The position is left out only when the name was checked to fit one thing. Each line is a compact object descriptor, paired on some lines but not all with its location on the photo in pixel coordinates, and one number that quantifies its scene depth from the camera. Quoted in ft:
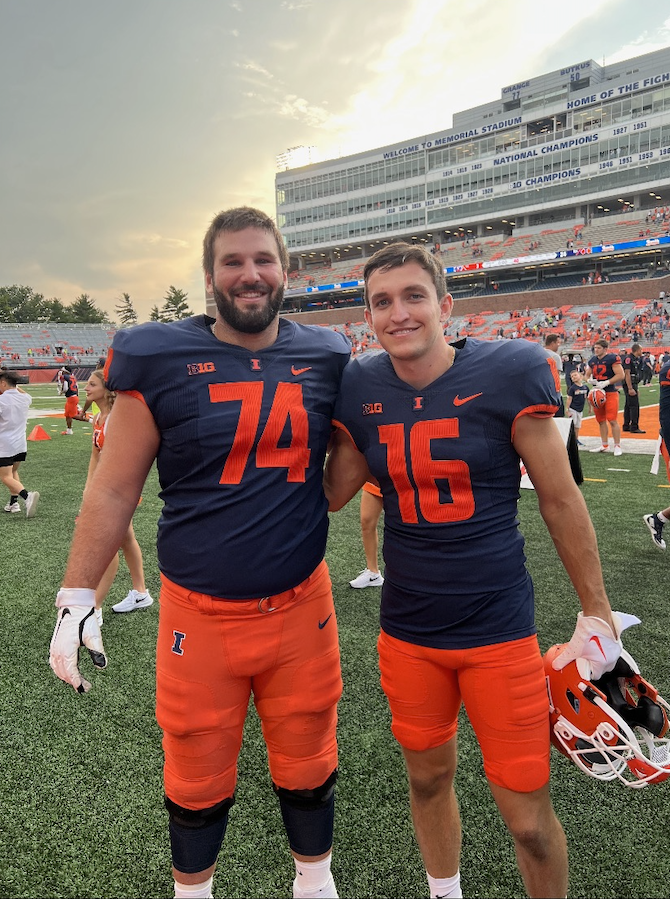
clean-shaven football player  5.65
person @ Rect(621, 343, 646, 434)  40.70
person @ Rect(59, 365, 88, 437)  48.34
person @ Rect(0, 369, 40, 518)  24.25
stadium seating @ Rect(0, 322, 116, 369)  174.40
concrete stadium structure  166.20
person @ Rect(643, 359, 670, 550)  17.47
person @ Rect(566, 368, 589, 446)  37.14
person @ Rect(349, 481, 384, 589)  15.35
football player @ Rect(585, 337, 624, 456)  34.01
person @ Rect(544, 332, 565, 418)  31.91
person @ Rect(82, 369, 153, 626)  14.47
